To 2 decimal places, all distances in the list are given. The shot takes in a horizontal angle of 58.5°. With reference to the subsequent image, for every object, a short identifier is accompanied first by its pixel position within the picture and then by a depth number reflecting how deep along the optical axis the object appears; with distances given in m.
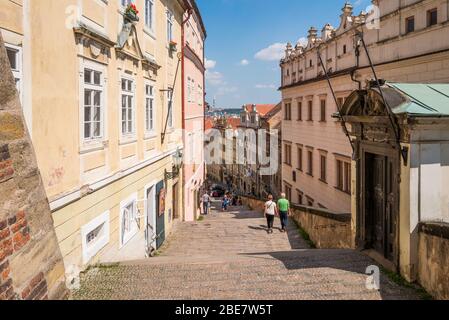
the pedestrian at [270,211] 14.81
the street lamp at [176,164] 15.89
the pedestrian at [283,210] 14.92
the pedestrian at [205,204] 28.52
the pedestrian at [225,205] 32.20
